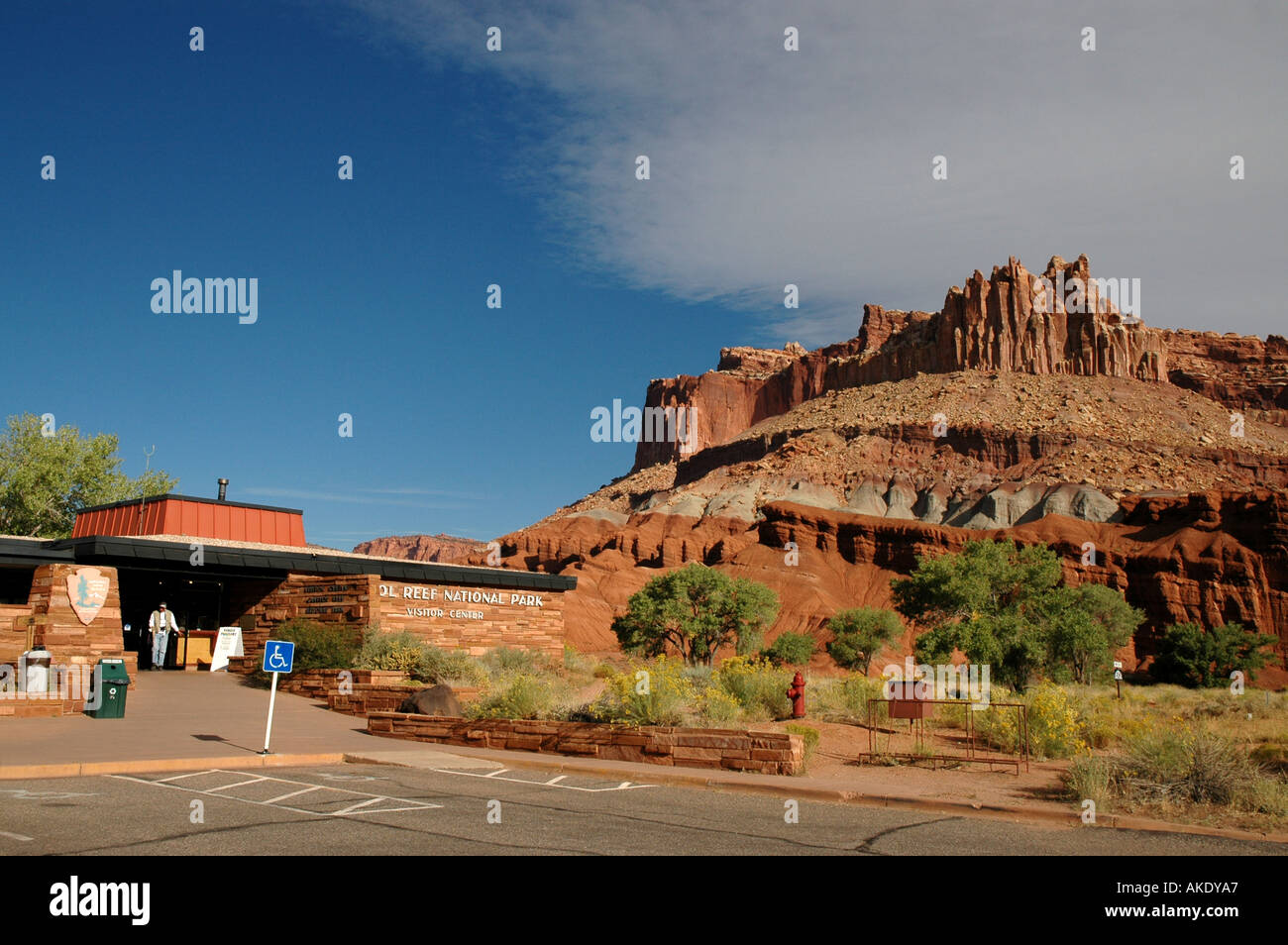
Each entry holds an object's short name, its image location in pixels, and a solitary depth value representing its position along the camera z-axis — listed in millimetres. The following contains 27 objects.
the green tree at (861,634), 60500
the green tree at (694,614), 50031
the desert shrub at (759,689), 19328
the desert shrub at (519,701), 16922
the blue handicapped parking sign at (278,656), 15117
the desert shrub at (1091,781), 11242
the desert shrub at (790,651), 58906
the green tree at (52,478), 53812
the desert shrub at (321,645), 23188
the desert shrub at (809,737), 14692
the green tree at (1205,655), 61406
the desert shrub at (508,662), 25609
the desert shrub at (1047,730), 15680
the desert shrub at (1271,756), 14727
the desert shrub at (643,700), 15680
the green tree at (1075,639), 39656
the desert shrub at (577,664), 30062
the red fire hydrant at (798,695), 18438
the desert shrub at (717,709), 16391
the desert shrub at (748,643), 51469
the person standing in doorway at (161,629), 27812
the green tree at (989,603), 35594
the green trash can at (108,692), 17781
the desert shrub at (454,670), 22156
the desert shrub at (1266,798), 10656
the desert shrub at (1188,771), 11359
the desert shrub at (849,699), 19750
